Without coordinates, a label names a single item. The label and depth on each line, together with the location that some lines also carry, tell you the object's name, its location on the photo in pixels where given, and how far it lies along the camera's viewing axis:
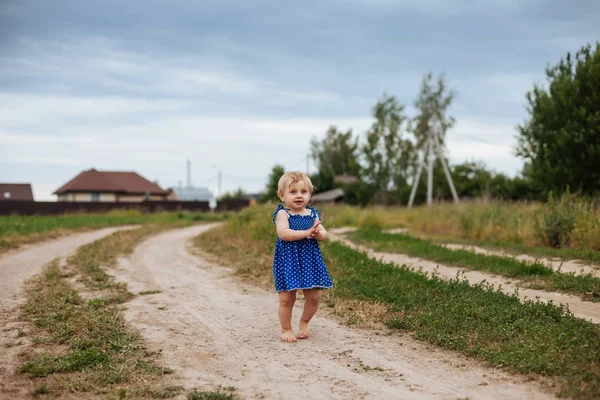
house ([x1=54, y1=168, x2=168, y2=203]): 63.12
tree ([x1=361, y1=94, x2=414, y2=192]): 57.44
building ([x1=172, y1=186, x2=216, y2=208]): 92.56
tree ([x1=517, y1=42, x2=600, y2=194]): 19.33
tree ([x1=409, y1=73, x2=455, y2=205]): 43.69
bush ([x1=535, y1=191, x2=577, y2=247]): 14.02
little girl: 5.67
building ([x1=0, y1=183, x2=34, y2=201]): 67.50
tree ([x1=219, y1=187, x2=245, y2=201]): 78.19
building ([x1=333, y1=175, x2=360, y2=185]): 69.44
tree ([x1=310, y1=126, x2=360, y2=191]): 78.31
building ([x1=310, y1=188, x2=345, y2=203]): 62.69
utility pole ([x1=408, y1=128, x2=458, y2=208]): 40.09
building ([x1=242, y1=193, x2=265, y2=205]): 98.69
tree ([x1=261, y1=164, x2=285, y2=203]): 44.99
